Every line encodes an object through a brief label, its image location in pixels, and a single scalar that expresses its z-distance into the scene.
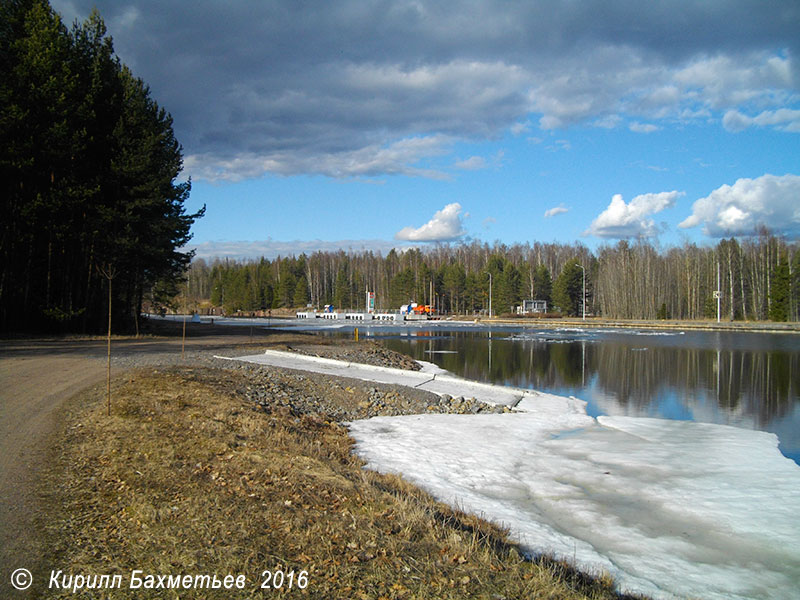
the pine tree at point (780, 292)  74.50
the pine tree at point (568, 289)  100.44
